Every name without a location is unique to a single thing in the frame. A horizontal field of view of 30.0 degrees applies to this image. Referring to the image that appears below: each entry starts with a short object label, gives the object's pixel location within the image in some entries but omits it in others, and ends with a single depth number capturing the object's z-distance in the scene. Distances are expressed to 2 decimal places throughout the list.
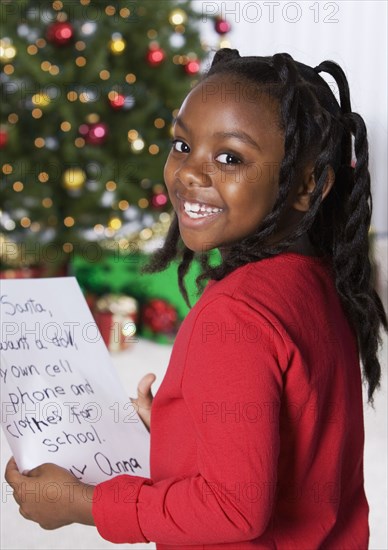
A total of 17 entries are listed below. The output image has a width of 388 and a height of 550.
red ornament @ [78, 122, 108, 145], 2.62
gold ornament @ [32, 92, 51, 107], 2.63
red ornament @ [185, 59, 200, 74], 2.76
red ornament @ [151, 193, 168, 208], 2.80
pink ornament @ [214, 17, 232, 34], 2.74
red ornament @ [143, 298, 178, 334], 2.80
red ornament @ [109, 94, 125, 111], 2.68
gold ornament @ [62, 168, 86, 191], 2.70
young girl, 0.69
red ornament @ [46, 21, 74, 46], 2.56
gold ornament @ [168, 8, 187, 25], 2.76
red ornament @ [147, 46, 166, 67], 2.67
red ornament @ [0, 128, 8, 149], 2.59
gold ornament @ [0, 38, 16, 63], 2.59
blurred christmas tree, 2.62
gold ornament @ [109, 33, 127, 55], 2.66
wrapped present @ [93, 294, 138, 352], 2.73
